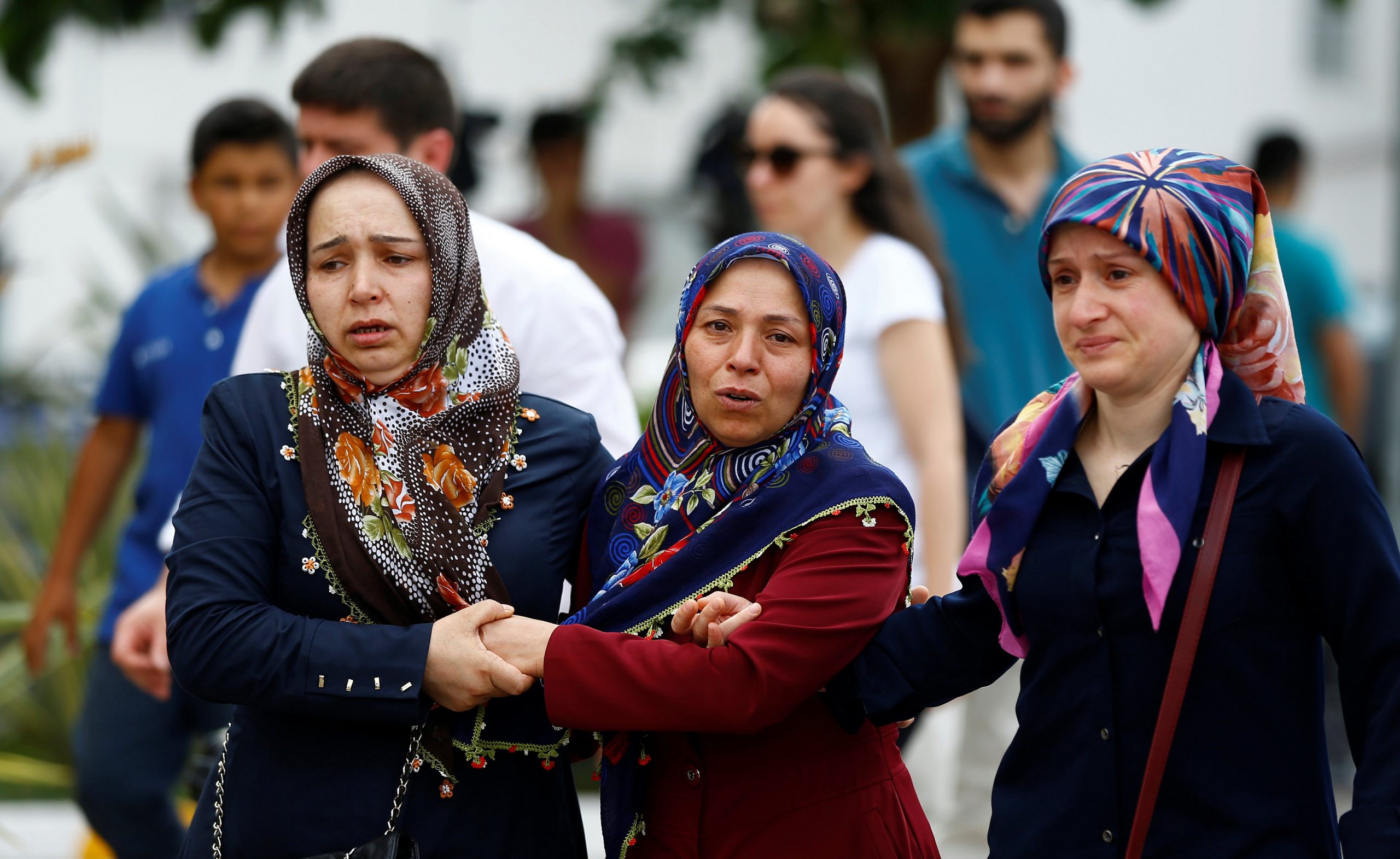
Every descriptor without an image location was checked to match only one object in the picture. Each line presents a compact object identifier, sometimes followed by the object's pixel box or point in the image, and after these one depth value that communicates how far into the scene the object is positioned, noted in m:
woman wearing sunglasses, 8.76
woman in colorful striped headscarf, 4.82
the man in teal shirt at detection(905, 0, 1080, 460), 10.55
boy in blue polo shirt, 9.07
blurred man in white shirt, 7.28
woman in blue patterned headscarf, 5.31
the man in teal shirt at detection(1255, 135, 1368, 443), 12.91
